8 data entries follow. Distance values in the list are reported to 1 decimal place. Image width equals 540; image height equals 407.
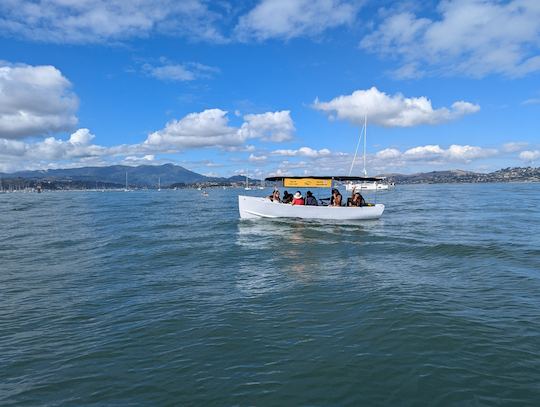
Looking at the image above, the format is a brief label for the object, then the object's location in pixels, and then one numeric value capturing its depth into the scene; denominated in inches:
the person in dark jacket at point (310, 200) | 1334.9
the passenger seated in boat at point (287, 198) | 1381.6
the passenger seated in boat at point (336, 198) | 1339.8
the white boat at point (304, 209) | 1325.0
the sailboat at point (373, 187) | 7007.9
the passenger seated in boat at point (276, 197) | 1412.5
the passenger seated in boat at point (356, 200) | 1373.0
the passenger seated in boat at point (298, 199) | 1327.5
